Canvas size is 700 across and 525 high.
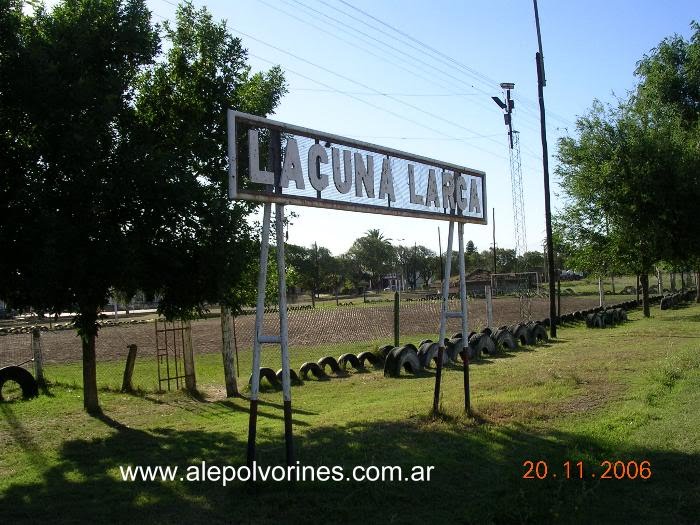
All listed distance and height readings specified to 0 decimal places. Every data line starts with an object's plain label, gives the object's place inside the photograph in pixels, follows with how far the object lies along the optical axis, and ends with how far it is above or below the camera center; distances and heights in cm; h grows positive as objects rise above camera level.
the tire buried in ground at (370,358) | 1786 -186
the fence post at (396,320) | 1953 -98
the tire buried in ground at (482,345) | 1829 -163
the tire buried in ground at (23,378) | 1377 -160
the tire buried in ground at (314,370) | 1600 -188
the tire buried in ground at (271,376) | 1468 -185
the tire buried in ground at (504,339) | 1988 -164
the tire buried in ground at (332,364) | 1673 -182
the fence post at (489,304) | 2353 -71
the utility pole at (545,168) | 2470 +423
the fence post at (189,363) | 1444 -146
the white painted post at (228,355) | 1414 -130
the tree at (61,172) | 933 +175
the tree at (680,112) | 2905 +841
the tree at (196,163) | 1023 +206
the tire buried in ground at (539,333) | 2211 -166
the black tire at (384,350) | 1817 -167
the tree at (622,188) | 2914 +393
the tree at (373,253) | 10806 +525
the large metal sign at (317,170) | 669 +131
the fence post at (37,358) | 1513 -134
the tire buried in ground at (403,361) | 1544 -169
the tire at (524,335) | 2136 -163
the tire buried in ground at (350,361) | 1744 -186
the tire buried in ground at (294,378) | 1516 -196
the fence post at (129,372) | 1466 -164
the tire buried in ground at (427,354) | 1646 -164
